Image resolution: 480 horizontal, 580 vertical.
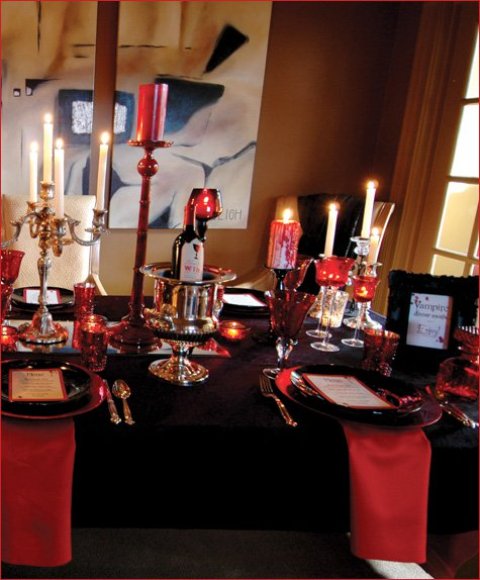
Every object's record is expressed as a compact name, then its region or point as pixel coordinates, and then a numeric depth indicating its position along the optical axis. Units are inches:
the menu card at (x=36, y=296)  56.7
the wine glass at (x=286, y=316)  41.8
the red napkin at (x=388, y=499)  33.2
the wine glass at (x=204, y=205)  40.6
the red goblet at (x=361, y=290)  53.8
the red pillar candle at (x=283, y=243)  48.6
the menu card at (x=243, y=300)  63.1
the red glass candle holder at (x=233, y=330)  53.1
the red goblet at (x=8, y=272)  48.3
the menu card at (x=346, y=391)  37.2
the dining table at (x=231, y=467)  33.2
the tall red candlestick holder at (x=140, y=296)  46.6
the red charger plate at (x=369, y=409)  35.4
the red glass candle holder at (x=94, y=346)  40.4
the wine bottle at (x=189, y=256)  39.5
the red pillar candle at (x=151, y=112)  42.8
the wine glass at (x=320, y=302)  54.5
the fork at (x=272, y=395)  35.5
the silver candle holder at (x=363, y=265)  56.5
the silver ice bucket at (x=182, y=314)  39.4
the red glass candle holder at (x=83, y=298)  52.8
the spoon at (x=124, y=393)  34.1
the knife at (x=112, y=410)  33.5
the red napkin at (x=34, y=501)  30.5
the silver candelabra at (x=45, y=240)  43.1
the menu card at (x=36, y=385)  33.9
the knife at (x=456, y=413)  37.5
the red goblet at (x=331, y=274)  53.4
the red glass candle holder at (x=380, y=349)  45.6
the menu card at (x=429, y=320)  47.9
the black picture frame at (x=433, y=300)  47.8
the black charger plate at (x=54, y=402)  32.4
